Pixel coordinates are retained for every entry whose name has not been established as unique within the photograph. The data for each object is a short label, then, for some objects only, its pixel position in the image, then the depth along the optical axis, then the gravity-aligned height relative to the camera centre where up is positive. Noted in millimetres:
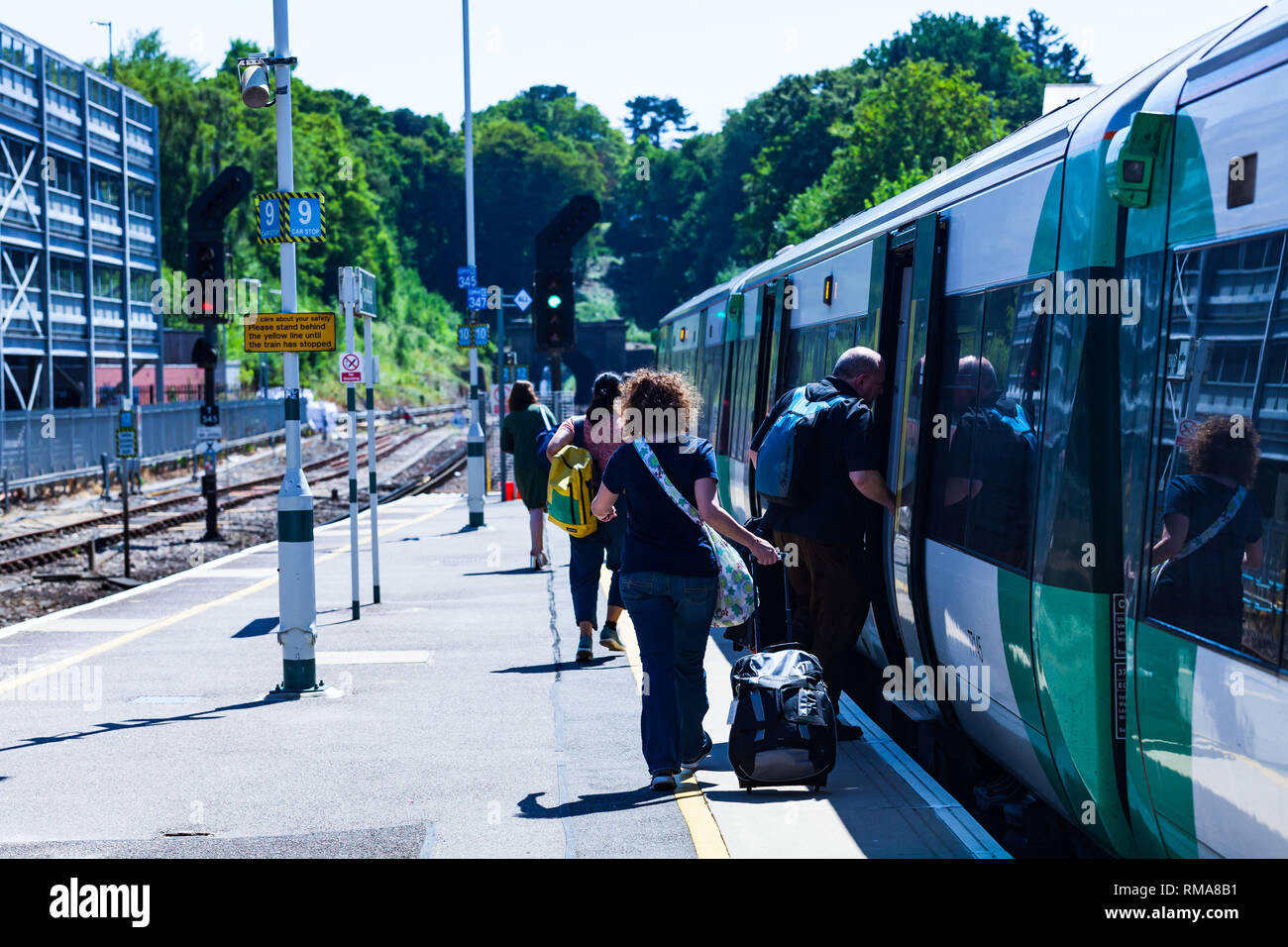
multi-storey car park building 41344 +2271
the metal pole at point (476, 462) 21953 -2059
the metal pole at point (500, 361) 27884 -822
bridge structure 112750 -1695
